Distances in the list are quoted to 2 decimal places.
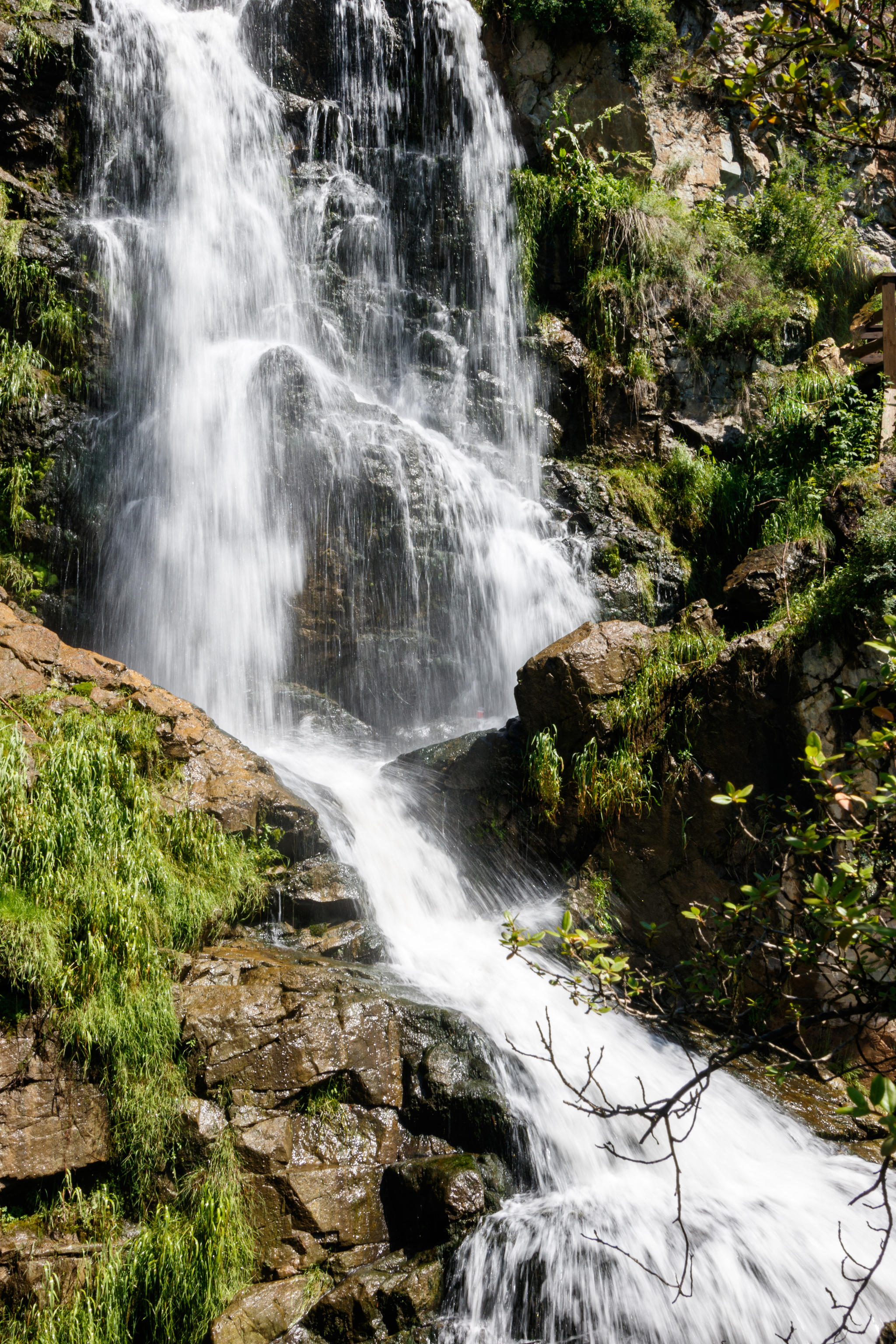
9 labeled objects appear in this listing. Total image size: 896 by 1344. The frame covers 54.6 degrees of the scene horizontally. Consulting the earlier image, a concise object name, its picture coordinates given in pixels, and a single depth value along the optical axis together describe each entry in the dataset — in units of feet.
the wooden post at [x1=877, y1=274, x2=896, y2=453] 31.50
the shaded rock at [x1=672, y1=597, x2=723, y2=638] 25.86
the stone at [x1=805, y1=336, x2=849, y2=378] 41.70
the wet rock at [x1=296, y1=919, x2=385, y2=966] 19.67
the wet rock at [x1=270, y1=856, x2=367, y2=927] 20.30
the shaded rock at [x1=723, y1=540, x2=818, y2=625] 25.63
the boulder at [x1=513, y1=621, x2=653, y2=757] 24.48
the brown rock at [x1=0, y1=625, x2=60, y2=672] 21.45
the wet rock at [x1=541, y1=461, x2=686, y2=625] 35.60
